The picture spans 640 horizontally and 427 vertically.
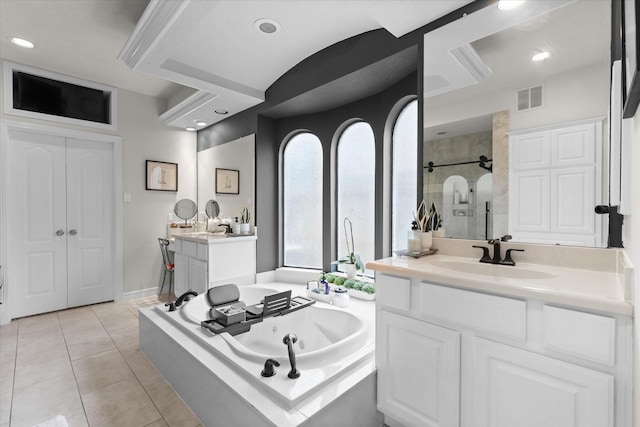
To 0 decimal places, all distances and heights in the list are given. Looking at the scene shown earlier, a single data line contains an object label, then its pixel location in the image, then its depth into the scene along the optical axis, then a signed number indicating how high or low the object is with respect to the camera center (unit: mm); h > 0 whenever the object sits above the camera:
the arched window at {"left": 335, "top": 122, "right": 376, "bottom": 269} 3240 +254
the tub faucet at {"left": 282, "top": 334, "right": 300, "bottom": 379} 1547 -754
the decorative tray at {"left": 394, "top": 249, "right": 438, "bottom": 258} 1893 -267
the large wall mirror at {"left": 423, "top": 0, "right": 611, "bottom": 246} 1492 +569
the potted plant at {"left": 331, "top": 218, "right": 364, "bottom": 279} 3141 -539
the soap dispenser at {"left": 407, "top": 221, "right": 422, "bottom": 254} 1929 -193
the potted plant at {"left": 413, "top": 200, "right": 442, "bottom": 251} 1988 -70
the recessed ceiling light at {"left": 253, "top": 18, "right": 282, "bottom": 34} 2354 +1440
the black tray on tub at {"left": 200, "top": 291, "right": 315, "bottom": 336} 2154 -796
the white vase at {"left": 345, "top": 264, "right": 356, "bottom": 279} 3133 -615
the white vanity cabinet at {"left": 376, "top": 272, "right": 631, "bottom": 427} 1055 -607
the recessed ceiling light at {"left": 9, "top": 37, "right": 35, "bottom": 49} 2881 +1595
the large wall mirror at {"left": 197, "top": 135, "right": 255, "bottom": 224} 3809 +471
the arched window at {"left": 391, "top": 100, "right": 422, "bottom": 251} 2867 +346
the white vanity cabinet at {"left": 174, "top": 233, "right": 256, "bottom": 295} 3408 -586
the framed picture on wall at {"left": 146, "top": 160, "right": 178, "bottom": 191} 4297 +493
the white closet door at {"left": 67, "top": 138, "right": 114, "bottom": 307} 3777 -132
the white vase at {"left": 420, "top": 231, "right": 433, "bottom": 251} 1979 -190
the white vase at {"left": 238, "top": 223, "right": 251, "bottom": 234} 3766 -215
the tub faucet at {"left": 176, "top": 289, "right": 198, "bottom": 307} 2584 -754
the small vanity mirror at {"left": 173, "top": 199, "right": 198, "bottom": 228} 4500 +21
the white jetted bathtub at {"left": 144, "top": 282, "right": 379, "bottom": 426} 1425 -853
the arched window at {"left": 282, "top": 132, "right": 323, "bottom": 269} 3729 +119
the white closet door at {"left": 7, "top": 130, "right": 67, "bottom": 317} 3408 -147
